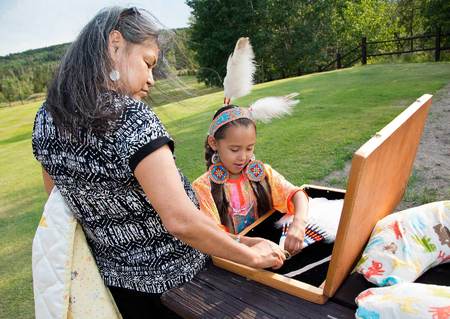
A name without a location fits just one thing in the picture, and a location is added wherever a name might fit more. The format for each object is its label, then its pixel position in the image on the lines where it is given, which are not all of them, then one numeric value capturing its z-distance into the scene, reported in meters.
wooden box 1.01
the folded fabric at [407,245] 1.22
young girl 2.03
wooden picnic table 1.20
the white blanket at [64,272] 1.35
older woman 1.10
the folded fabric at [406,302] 0.92
